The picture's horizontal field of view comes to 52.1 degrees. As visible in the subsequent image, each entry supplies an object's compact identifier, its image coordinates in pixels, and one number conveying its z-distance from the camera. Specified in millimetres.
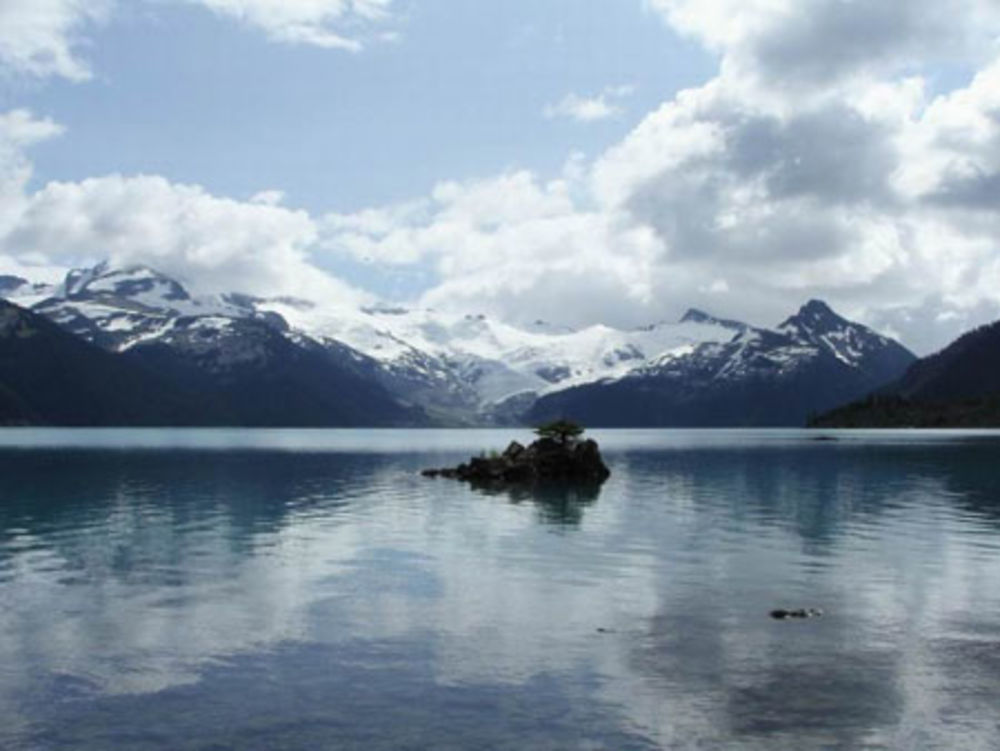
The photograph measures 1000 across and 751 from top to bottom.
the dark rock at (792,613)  43875
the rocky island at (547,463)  136250
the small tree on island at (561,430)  141875
